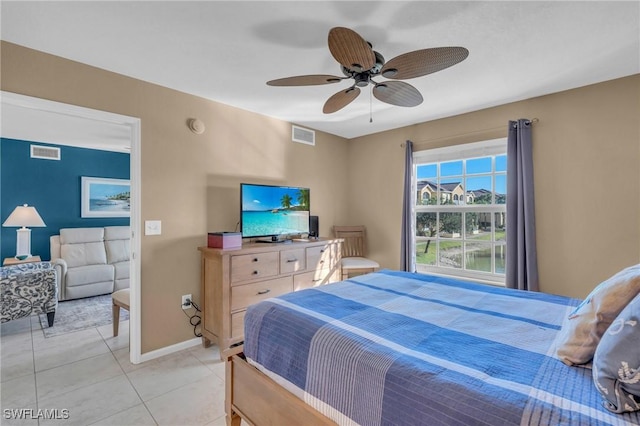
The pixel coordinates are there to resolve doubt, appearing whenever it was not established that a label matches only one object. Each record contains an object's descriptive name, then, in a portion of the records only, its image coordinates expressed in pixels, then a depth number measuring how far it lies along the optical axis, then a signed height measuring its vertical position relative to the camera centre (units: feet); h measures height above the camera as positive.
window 10.71 +0.28
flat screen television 9.91 +0.31
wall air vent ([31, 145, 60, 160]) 14.61 +3.53
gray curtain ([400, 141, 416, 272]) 12.23 -0.07
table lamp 12.78 -0.06
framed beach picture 16.08 +1.35
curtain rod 9.54 +3.17
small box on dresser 8.57 -0.62
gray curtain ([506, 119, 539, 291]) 9.32 +0.14
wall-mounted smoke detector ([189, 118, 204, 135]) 9.28 +3.02
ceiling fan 4.89 +2.93
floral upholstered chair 9.48 -2.37
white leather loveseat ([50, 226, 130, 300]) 13.33 -1.96
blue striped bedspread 2.86 -1.76
